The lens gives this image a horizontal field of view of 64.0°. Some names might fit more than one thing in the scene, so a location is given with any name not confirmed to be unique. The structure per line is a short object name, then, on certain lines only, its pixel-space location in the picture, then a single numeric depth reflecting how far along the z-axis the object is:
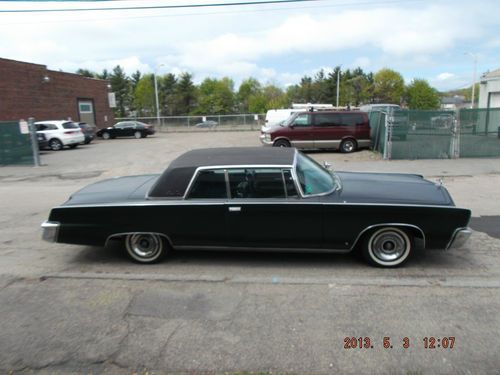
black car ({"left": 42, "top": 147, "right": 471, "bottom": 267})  4.43
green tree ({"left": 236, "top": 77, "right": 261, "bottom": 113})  97.75
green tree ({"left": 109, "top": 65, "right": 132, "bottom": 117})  81.62
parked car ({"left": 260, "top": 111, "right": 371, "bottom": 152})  16.31
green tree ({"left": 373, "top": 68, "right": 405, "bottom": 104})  74.19
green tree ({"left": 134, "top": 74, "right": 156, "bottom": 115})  80.69
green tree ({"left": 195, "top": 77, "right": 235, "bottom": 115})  85.98
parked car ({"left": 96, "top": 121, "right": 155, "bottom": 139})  30.14
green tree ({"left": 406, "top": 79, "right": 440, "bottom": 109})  77.25
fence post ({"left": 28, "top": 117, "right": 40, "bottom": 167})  15.26
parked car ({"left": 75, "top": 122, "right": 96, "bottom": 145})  24.59
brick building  23.73
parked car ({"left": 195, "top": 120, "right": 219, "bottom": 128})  40.03
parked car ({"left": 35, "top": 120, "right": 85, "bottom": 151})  21.25
